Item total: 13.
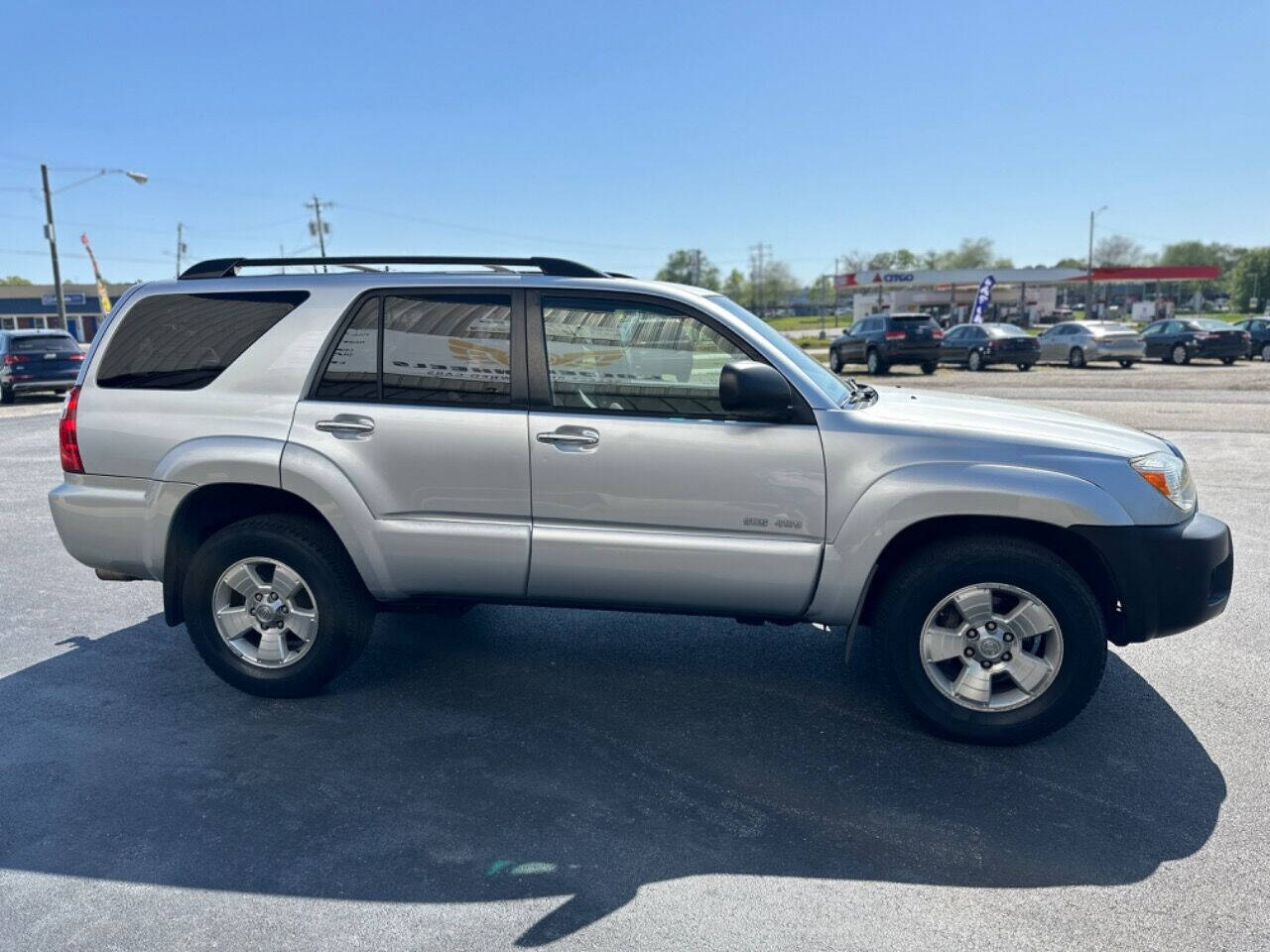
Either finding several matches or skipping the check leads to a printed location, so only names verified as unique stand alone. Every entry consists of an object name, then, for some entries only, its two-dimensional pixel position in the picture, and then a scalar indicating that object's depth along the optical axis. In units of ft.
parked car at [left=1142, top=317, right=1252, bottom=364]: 96.94
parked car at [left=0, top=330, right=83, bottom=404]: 66.28
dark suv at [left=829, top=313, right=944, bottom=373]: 87.51
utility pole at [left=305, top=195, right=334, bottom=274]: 238.27
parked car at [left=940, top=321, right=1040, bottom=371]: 93.35
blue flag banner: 147.00
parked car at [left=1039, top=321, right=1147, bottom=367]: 97.96
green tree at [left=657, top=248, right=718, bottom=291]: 364.99
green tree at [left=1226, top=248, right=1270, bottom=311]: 329.52
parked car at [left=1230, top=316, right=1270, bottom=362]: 102.58
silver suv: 12.61
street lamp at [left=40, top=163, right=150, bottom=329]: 109.09
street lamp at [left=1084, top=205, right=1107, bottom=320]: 217.56
